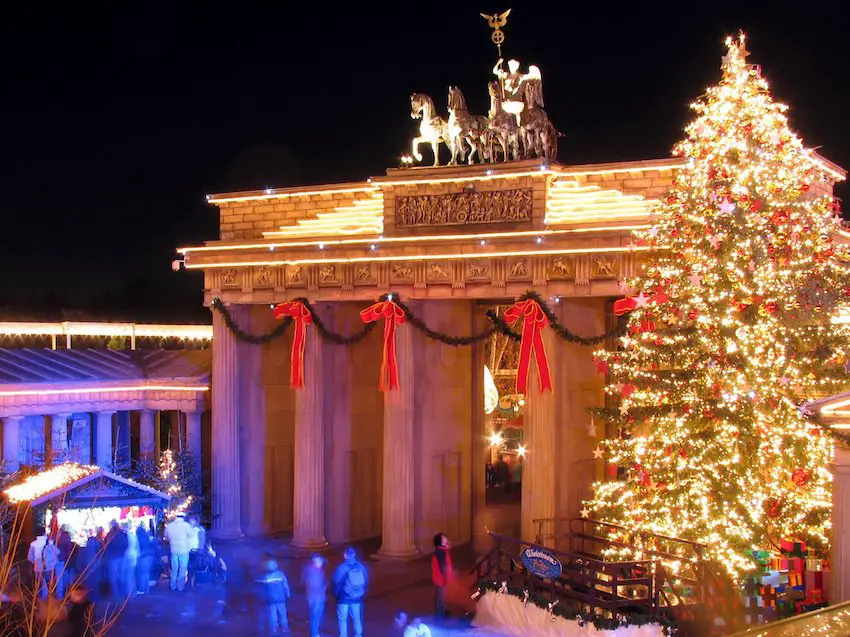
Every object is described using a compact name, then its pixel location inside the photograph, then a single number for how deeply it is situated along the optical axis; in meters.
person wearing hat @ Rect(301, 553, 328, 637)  15.13
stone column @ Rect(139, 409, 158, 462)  26.86
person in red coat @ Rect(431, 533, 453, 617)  16.16
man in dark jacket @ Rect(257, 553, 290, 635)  15.80
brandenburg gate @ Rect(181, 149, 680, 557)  19.47
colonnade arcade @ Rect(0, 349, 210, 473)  24.19
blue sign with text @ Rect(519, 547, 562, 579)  15.19
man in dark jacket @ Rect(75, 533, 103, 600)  16.34
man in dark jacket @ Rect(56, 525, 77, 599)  15.80
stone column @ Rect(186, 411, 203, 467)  26.36
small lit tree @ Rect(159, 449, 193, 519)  21.03
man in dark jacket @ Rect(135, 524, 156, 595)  18.09
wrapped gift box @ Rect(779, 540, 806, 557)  14.98
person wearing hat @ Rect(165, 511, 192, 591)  18.36
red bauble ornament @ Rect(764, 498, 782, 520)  15.28
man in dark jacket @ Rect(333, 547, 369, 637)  14.66
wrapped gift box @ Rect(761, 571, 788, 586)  14.44
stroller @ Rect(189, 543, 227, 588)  19.05
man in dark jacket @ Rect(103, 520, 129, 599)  16.73
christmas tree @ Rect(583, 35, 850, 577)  14.79
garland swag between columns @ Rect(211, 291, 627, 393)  19.31
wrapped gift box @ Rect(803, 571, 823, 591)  14.45
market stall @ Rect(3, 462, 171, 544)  17.38
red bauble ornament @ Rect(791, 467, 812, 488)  14.91
